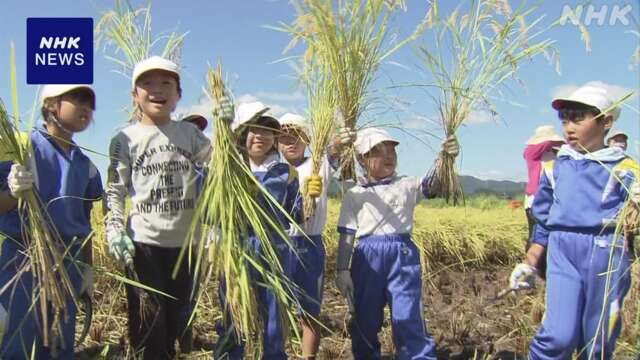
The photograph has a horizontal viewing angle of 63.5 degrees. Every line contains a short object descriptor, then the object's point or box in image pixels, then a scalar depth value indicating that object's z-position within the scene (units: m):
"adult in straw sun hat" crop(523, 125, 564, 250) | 4.84
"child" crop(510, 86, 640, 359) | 2.38
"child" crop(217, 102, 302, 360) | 2.49
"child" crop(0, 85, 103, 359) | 2.27
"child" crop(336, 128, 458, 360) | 2.71
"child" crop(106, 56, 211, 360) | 2.55
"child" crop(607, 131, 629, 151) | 6.07
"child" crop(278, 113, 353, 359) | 2.88
